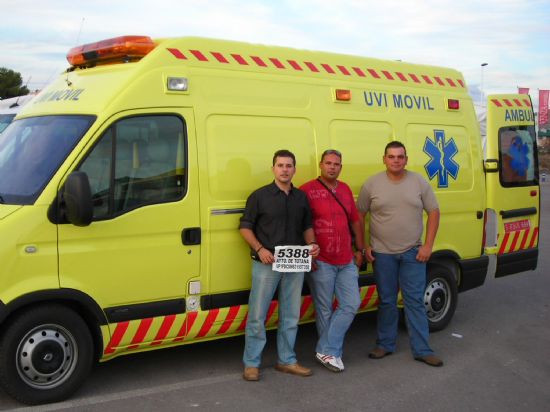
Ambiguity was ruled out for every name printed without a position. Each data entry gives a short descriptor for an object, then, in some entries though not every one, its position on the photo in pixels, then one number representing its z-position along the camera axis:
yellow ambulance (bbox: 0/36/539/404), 4.51
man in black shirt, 5.16
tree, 35.78
